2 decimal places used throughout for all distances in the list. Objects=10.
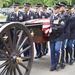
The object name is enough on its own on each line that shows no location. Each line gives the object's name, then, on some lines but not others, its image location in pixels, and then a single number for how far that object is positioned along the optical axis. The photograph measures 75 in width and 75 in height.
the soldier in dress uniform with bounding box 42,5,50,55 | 8.54
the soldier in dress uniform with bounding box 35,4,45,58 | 8.28
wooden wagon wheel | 4.90
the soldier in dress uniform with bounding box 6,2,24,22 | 7.84
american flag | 6.27
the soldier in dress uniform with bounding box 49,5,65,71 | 6.43
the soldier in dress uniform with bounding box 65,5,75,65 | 7.25
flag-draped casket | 6.11
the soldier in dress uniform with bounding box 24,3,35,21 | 8.08
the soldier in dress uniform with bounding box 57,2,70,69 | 6.66
